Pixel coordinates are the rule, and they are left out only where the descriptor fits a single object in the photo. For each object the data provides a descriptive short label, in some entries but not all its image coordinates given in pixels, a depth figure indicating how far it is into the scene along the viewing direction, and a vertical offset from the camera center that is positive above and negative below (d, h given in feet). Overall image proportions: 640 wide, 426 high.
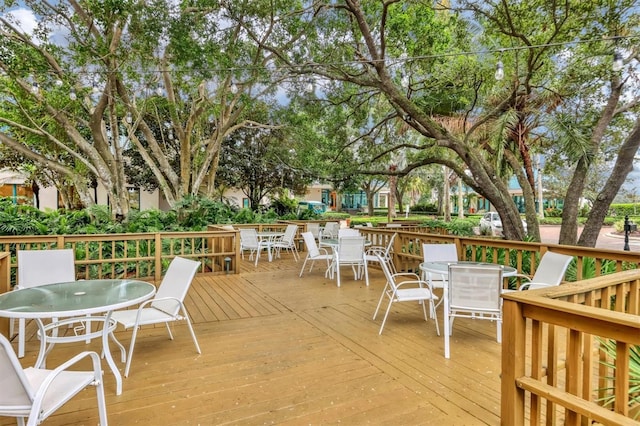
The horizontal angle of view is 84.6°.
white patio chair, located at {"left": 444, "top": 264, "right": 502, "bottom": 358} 10.52 -2.65
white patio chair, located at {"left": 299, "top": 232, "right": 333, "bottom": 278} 21.34 -2.81
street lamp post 30.38 -2.28
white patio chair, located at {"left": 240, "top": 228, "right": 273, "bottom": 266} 26.68 -2.90
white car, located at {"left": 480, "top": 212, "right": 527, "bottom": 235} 45.39 -3.08
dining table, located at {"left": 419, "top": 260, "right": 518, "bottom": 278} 12.48 -2.41
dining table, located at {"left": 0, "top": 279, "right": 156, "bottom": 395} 7.72 -2.33
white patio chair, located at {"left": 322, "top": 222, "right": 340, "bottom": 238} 31.89 -2.37
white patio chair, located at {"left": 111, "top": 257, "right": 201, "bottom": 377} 10.11 -3.01
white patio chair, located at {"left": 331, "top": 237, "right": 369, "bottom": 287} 19.74 -2.65
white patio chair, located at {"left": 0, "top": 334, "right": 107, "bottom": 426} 5.05 -2.84
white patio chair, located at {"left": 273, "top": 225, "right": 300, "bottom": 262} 27.55 -2.88
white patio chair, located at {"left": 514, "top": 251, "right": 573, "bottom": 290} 11.71 -2.28
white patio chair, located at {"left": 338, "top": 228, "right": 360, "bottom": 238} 24.44 -2.00
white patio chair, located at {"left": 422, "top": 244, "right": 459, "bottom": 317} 16.30 -2.27
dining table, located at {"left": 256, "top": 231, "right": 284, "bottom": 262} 27.39 -2.86
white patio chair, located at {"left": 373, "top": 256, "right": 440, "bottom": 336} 12.13 -3.18
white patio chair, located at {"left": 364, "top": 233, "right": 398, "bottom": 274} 22.70 -3.12
